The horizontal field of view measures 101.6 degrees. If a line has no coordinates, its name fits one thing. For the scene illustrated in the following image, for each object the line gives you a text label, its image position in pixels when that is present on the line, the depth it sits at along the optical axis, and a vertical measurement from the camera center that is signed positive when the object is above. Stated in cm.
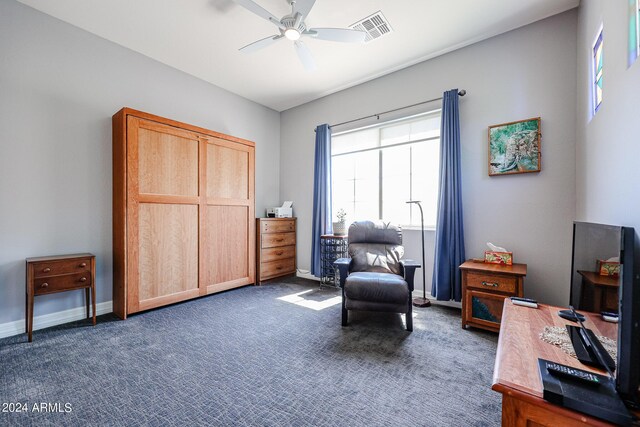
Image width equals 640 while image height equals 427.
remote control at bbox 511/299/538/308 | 169 -61
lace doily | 98 -60
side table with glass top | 388 -66
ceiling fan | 211 +164
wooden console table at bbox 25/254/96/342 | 221 -59
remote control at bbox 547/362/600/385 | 88 -57
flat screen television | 78 -27
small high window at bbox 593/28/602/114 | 176 +97
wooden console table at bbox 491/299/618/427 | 82 -61
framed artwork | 258 +65
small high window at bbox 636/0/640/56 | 117 +82
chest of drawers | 401 -60
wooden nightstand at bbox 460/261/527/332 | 226 -71
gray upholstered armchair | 233 -63
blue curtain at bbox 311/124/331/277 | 407 +27
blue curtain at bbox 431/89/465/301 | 290 -3
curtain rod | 294 +134
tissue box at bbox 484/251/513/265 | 251 -46
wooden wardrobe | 271 -2
